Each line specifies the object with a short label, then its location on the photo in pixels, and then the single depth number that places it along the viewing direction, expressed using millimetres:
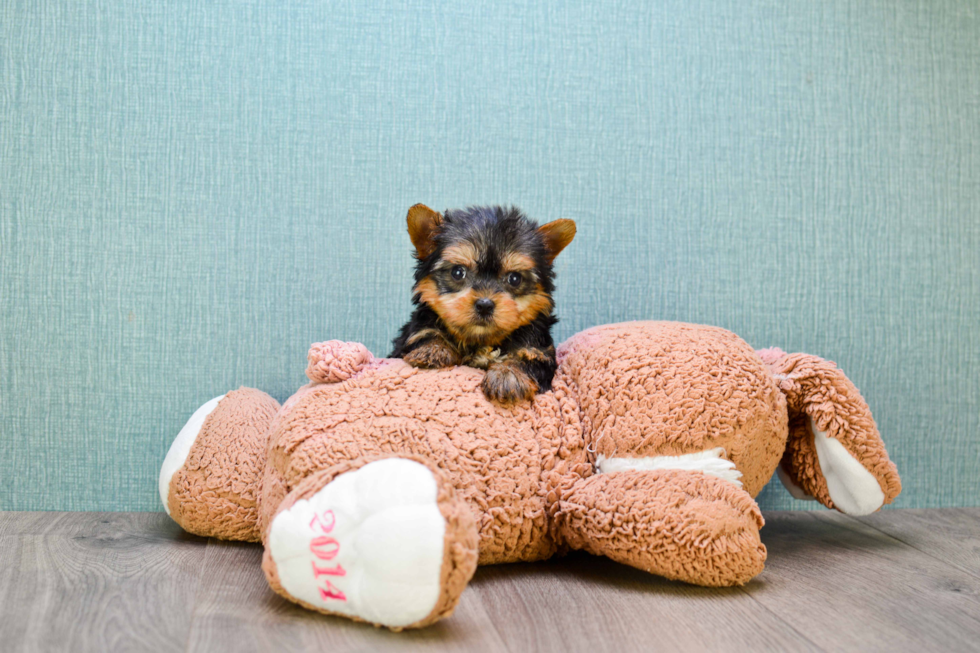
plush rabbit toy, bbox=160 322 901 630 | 567
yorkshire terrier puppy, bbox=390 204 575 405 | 700
